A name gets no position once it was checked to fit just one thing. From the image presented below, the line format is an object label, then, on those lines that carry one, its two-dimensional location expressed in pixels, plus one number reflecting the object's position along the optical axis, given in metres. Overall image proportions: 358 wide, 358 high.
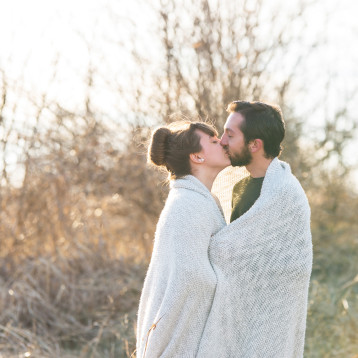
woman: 3.22
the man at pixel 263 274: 3.28
